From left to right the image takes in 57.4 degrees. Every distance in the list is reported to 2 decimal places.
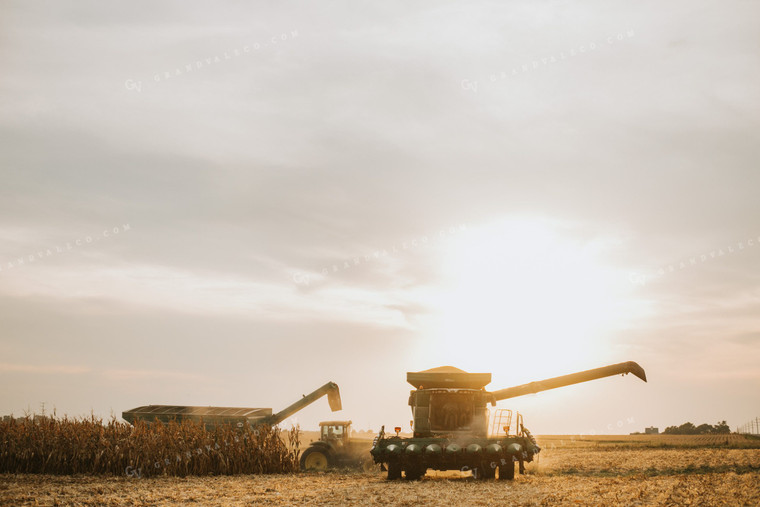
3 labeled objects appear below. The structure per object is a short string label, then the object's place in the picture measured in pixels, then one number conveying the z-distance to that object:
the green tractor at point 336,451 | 30.41
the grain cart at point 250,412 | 35.69
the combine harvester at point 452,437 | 23.38
